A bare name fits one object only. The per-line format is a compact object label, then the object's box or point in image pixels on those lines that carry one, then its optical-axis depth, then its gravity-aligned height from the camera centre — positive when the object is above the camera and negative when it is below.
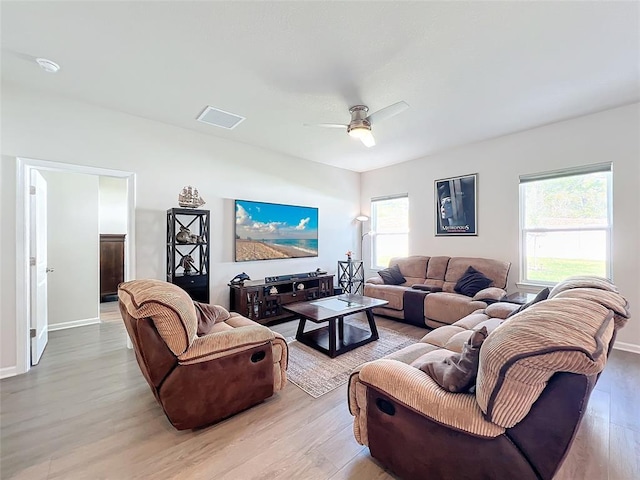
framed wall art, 4.49 +0.56
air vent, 3.28 +1.49
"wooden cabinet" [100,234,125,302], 5.87 -0.54
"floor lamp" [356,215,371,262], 6.18 +0.09
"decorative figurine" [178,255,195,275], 3.56 -0.31
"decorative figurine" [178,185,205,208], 3.56 +0.51
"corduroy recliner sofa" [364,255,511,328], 3.60 -0.76
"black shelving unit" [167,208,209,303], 3.49 -0.17
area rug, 2.48 -1.26
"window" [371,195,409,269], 5.52 +0.21
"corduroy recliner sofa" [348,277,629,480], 0.99 -0.71
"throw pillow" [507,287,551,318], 2.15 -0.44
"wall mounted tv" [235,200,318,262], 4.37 +0.13
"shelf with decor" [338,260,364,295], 5.48 -0.75
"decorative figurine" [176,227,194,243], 3.50 +0.03
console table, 3.99 -0.87
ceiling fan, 2.58 +1.18
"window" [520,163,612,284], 3.44 +0.21
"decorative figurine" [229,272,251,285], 4.10 -0.60
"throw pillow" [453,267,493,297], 3.87 -0.61
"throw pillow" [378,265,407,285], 4.76 -0.64
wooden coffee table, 3.01 -0.99
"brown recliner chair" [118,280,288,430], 1.73 -0.81
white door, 2.91 -0.29
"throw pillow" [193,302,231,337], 2.28 -0.70
